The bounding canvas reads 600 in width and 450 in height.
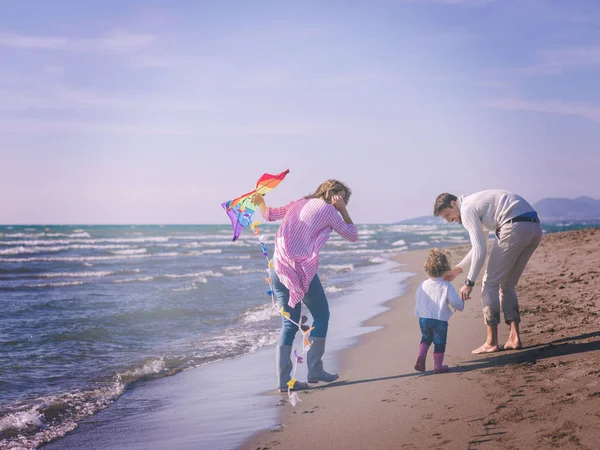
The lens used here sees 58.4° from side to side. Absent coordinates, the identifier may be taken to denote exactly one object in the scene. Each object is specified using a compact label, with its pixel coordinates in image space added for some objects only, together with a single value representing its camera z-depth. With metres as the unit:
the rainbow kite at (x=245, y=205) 4.51
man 4.43
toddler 4.30
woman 4.20
